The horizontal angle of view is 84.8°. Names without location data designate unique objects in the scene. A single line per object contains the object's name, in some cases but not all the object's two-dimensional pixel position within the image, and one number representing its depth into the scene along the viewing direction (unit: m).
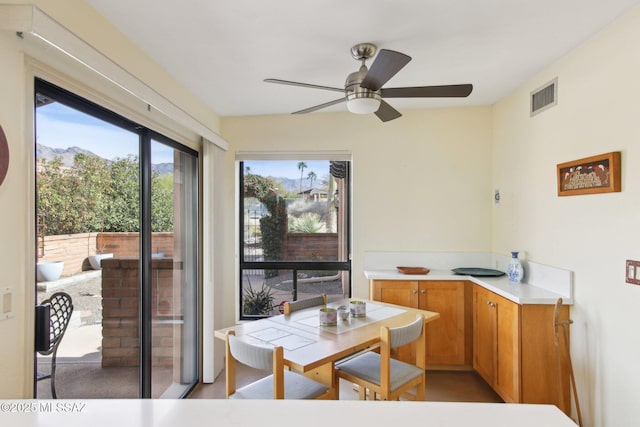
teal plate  3.09
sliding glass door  1.64
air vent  2.46
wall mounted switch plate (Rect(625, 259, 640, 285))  1.79
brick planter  2.07
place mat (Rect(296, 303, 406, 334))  2.15
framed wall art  1.93
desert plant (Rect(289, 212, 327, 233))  3.81
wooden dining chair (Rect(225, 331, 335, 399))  1.67
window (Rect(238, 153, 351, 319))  3.77
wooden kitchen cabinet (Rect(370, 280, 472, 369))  3.11
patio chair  1.60
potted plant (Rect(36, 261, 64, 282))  1.53
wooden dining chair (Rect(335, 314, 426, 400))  1.93
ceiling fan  1.82
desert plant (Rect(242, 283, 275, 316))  3.82
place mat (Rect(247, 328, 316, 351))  1.88
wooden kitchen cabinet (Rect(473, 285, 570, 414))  2.31
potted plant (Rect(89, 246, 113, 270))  1.91
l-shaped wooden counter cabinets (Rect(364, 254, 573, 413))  2.34
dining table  1.75
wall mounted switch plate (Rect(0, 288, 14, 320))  1.29
